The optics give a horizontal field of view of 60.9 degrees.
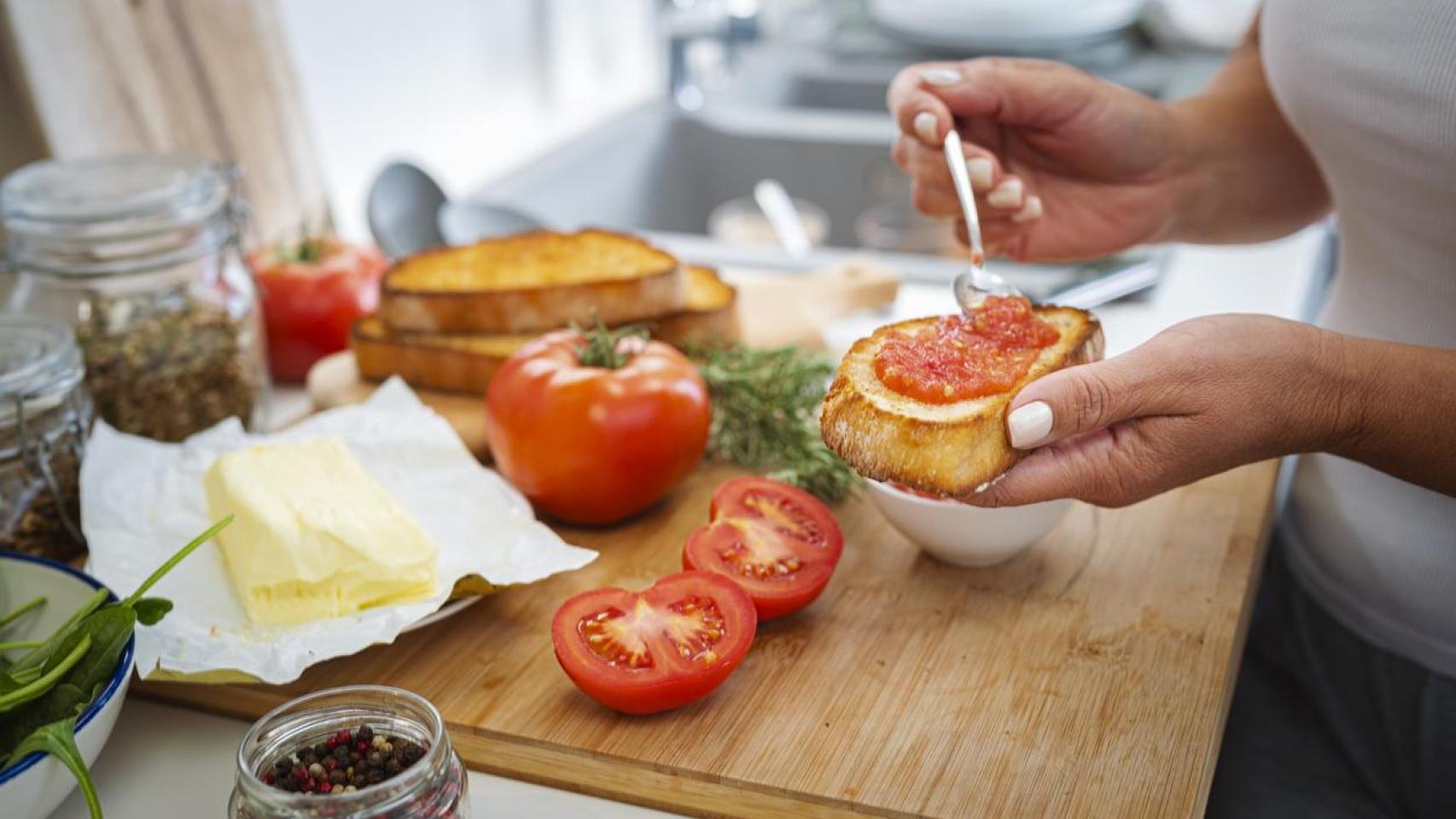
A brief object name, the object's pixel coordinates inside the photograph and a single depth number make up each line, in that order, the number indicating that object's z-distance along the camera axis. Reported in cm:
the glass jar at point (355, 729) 79
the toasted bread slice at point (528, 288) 151
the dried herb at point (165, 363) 136
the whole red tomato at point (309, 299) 172
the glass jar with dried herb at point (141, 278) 134
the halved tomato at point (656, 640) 97
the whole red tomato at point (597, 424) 125
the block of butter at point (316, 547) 106
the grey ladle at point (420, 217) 182
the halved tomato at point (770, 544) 110
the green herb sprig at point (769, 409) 138
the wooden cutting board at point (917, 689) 94
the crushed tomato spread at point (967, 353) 98
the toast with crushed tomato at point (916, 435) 92
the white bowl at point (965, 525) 114
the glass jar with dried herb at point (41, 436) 115
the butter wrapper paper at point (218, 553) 103
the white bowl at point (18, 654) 85
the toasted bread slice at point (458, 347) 151
